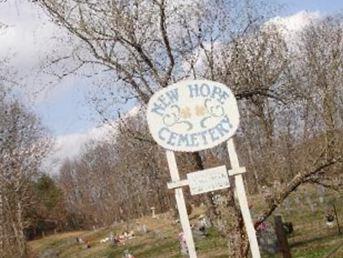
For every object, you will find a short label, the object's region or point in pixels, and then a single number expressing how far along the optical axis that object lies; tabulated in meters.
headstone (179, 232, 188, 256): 25.52
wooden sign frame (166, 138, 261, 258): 7.67
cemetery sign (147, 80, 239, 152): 7.63
